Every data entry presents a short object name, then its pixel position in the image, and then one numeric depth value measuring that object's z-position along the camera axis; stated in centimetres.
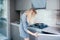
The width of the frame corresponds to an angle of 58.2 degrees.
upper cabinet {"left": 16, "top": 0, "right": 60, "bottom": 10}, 140
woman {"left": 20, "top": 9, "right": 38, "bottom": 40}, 105
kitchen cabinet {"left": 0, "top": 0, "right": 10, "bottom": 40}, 212
